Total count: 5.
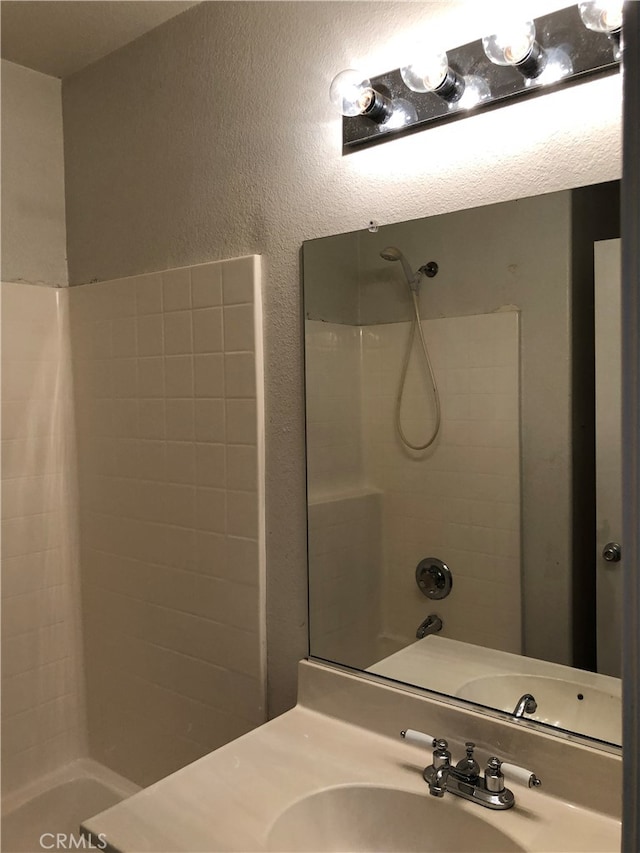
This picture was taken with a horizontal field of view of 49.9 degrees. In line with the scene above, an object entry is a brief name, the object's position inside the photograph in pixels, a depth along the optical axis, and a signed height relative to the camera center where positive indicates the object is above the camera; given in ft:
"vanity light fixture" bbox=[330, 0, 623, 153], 3.48 +1.84
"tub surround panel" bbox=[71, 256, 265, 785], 5.17 -0.84
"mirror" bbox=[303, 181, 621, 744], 3.62 -0.30
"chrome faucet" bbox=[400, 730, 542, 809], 3.54 -2.00
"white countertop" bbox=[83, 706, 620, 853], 3.36 -2.11
